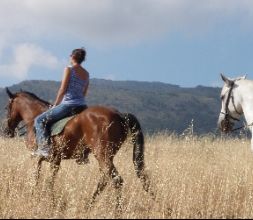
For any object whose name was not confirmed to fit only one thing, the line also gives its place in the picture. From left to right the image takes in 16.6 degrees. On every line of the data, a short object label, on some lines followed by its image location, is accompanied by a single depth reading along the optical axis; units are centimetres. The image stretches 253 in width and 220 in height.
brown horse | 1318
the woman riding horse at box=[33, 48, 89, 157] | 1433
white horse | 1512
